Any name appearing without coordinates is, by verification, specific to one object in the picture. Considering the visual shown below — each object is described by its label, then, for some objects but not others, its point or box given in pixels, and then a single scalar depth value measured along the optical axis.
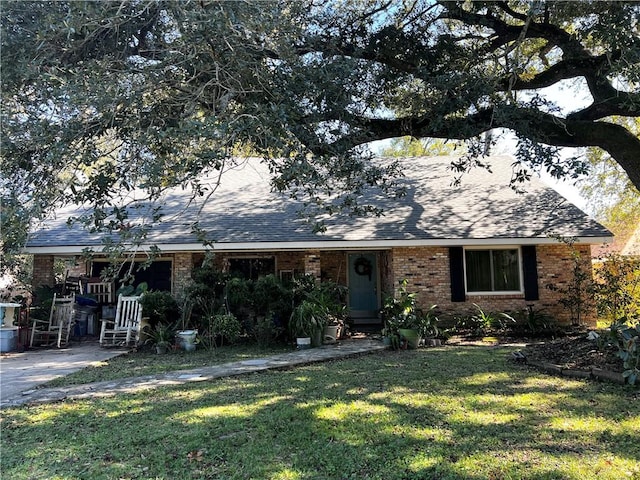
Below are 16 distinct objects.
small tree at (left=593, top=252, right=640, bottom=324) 10.54
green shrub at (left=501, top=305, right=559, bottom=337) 11.32
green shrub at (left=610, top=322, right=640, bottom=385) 6.00
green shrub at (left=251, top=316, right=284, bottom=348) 10.34
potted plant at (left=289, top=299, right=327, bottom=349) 9.98
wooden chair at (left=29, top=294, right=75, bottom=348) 10.87
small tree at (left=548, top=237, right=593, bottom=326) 11.64
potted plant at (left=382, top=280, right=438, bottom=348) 9.81
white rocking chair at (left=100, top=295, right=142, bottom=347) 10.44
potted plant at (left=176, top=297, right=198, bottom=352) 10.00
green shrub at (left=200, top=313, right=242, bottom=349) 10.18
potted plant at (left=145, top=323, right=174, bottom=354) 9.87
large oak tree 4.66
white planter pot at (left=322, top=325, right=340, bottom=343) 10.45
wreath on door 13.98
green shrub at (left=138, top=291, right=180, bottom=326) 10.56
